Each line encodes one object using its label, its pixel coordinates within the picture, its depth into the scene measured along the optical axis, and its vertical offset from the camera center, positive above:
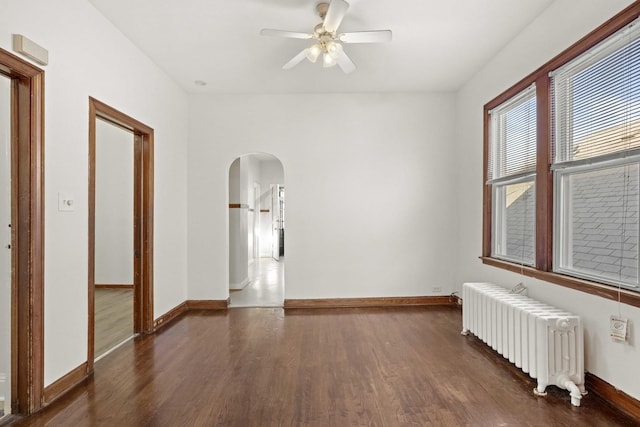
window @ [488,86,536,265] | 3.12 +0.35
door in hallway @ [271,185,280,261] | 9.55 -0.29
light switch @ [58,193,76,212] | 2.36 +0.06
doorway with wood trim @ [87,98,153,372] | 2.92 -0.24
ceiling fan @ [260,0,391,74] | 2.46 +1.34
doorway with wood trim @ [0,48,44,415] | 2.09 -0.22
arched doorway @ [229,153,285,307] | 5.45 -0.48
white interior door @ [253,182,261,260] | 9.01 -0.26
